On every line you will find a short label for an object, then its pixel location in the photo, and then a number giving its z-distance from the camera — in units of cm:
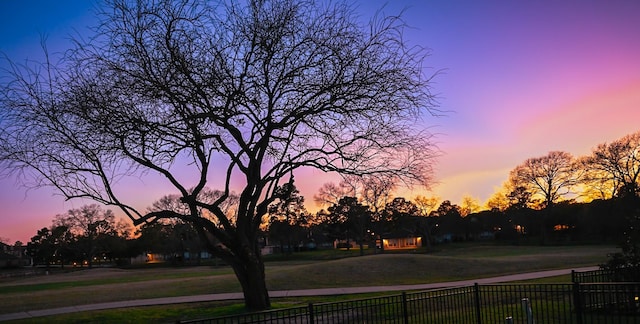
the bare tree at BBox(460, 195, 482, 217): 11212
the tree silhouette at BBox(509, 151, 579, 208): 7775
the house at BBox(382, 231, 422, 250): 11806
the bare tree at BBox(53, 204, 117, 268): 9881
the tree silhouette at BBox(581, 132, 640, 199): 6850
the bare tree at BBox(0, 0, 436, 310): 1598
